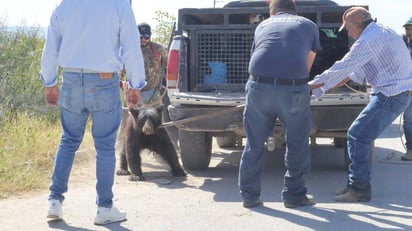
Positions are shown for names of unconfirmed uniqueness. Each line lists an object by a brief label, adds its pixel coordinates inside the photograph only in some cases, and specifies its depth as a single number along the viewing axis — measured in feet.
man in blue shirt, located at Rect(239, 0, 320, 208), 19.15
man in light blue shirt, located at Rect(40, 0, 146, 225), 17.48
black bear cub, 24.75
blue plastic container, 25.67
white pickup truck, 23.00
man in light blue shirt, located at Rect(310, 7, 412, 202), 19.83
